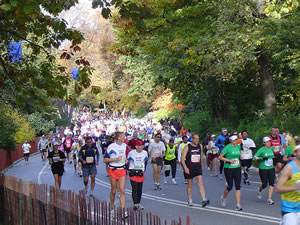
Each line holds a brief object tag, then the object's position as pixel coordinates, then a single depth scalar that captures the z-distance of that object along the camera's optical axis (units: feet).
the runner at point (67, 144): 89.25
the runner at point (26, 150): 103.12
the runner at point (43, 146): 99.09
